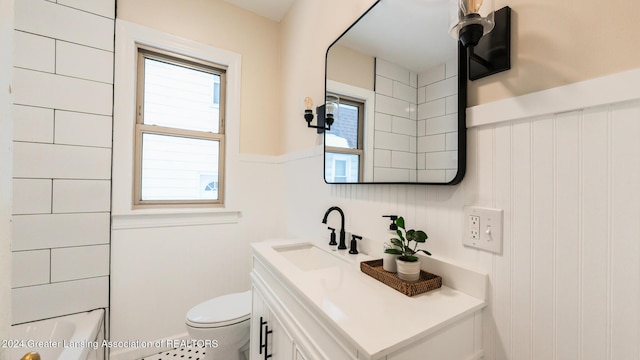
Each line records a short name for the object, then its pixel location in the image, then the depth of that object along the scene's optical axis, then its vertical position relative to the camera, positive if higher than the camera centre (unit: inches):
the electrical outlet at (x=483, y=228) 29.4 -5.4
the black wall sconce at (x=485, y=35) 26.6 +16.8
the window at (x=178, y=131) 71.9 +14.3
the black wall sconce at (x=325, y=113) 56.4 +16.2
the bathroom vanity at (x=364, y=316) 24.0 -14.2
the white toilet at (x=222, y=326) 54.7 -32.3
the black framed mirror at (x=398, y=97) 33.8 +13.9
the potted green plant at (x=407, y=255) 32.8 -9.9
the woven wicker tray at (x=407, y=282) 31.5 -13.0
